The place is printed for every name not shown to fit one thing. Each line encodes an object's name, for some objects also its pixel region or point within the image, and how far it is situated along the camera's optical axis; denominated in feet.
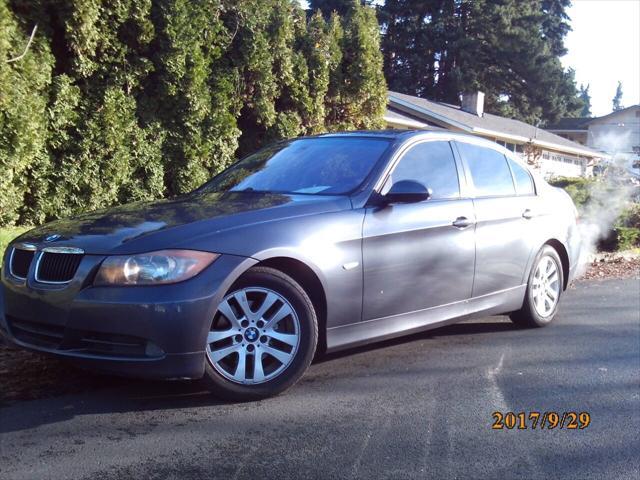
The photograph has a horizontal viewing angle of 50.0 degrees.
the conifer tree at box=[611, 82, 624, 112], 511.32
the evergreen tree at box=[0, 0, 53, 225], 25.45
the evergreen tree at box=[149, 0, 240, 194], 32.17
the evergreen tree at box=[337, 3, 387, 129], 45.50
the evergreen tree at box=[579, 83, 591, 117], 344.49
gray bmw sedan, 12.39
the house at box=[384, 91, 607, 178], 86.84
